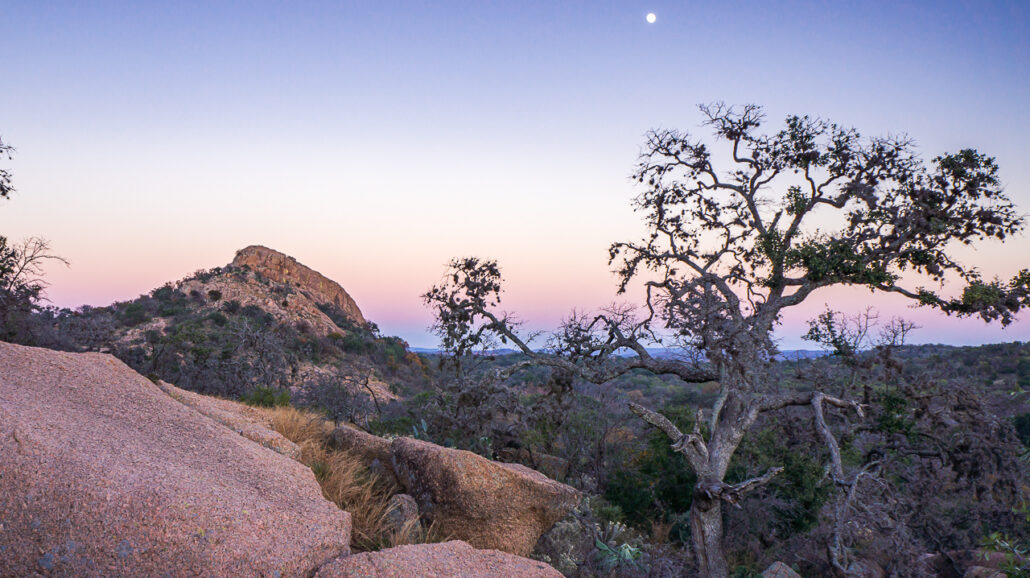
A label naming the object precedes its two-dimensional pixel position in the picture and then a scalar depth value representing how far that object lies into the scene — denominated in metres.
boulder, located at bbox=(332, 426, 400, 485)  6.96
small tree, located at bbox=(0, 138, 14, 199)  13.92
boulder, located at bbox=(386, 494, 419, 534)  5.34
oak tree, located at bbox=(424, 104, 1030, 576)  9.66
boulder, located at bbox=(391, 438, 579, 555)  6.16
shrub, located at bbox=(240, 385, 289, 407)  10.43
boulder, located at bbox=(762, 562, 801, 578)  7.80
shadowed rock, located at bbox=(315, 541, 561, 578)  3.55
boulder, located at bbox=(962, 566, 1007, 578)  6.87
